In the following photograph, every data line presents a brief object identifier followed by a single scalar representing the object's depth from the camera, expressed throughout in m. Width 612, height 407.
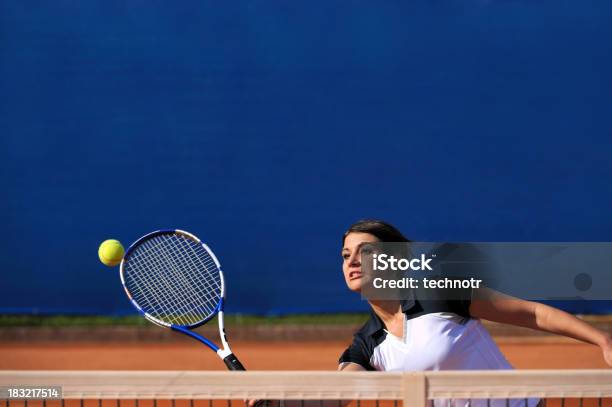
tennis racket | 5.71
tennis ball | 7.33
